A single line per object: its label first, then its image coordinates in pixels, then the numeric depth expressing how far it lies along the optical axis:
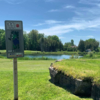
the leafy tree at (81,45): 67.46
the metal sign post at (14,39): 3.77
